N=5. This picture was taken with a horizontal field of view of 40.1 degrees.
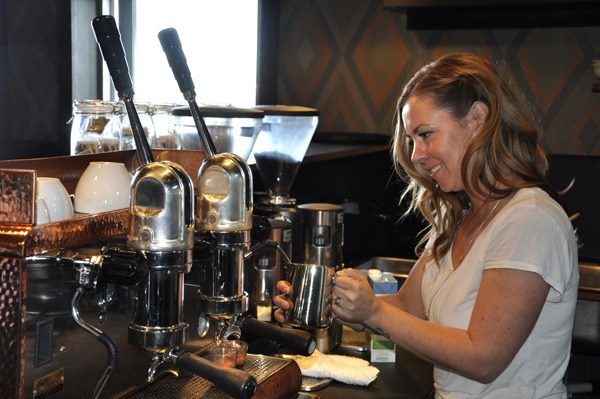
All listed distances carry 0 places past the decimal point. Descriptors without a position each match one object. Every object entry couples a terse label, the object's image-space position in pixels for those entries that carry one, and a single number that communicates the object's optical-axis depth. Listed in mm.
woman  1343
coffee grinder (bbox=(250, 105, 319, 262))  1995
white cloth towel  1563
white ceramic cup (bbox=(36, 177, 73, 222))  989
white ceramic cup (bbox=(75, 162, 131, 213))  1121
